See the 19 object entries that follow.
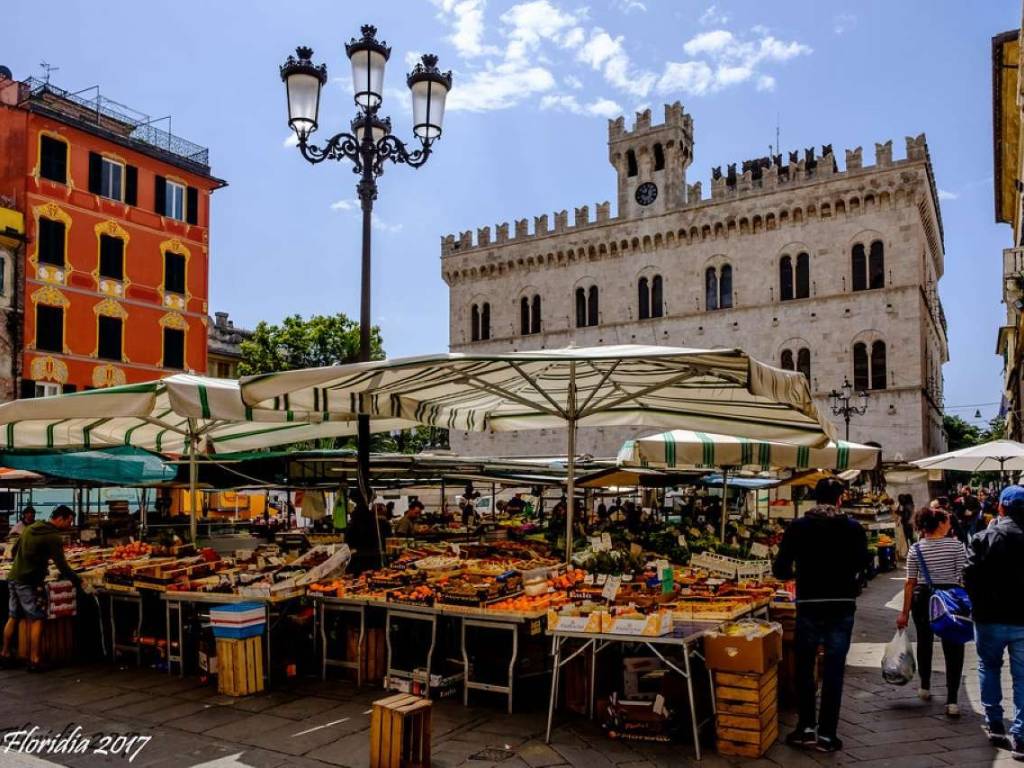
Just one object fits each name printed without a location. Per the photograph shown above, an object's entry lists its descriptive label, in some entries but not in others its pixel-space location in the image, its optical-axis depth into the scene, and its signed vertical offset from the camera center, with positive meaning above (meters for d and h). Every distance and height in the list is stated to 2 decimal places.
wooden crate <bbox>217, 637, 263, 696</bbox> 5.99 -1.68
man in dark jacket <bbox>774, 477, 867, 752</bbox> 4.85 -0.96
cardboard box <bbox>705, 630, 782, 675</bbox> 4.75 -1.29
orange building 22.36 +5.73
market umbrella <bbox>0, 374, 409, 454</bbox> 6.13 +0.14
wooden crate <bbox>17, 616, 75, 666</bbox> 7.02 -1.75
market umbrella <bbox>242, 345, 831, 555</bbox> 5.29 +0.34
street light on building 24.25 +0.92
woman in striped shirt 5.57 -0.97
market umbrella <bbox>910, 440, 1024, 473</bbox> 11.70 -0.49
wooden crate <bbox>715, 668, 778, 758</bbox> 4.71 -1.63
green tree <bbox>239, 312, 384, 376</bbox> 38.81 +4.25
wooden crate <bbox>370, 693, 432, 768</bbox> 4.30 -1.57
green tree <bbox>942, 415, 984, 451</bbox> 69.53 -0.51
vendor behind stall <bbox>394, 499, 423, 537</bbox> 14.71 -1.68
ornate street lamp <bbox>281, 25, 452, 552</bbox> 8.16 +3.24
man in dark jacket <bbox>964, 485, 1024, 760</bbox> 4.75 -0.97
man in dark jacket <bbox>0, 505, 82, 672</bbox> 6.92 -1.13
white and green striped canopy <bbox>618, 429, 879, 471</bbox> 9.50 -0.28
